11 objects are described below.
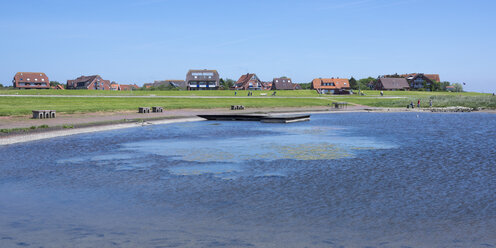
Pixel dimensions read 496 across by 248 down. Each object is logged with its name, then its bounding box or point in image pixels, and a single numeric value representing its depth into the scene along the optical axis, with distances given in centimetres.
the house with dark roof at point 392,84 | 18838
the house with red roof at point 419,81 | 19362
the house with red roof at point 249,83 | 19612
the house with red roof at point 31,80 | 18220
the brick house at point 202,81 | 18262
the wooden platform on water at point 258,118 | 4672
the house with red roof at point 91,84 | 19712
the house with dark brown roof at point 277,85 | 19888
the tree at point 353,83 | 19750
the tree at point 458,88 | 19686
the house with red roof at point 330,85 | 19225
